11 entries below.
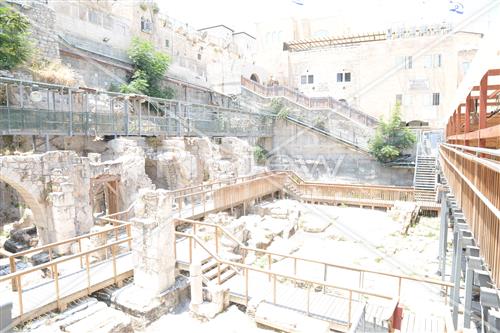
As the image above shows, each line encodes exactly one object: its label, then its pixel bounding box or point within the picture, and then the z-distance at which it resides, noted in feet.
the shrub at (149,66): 86.58
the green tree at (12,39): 52.65
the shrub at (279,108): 99.04
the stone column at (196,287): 28.19
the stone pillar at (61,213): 38.88
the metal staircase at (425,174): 68.74
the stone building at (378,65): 95.09
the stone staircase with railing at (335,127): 90.94
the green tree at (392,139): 82.69
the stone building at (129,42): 80.38
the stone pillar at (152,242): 28.84
